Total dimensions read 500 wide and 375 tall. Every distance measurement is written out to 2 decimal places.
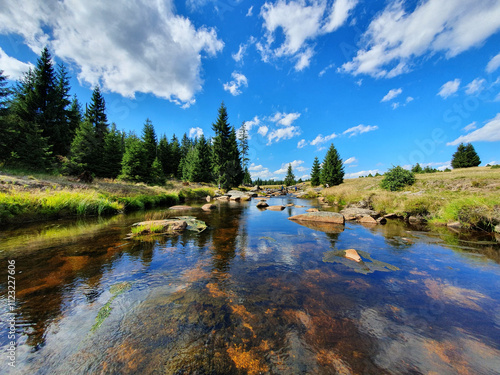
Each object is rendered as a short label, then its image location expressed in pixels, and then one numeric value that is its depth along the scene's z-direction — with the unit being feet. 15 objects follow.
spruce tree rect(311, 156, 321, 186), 168.96
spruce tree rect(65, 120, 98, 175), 62.23
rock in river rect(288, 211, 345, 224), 35.08
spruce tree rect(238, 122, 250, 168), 156.46
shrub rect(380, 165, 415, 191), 66.08
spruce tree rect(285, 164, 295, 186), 234.83
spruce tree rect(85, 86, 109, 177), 101.50
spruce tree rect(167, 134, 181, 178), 156.15
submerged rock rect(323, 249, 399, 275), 15.78
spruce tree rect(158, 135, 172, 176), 149.21
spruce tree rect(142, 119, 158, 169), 127.70
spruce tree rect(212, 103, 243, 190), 108.27
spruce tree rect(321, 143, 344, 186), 138.92
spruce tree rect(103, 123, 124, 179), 77.20
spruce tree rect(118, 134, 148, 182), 76.18
